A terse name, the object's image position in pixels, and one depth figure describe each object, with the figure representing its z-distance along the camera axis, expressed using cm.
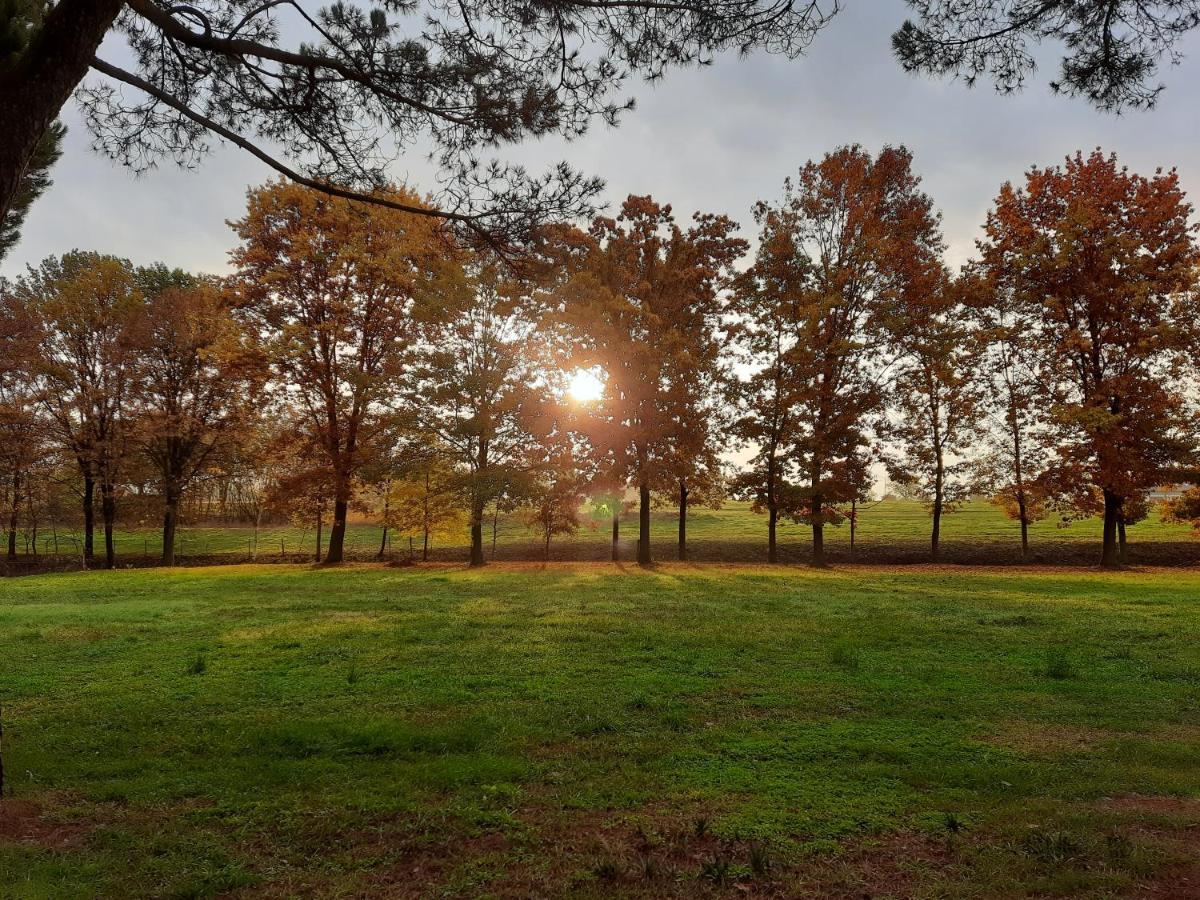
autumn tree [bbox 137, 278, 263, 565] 2650
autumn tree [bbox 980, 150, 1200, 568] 2147
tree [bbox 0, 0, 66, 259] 518
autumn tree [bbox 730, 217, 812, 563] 2389
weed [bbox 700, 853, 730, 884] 330
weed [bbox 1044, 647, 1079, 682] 743
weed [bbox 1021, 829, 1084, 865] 345
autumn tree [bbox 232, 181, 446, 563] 2327
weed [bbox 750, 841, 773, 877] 336
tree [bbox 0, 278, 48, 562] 2477
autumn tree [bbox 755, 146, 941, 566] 2327
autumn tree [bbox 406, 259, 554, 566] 2325
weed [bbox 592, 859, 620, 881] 332
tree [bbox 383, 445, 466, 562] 2359
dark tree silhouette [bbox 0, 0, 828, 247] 605
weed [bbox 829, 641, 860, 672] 787
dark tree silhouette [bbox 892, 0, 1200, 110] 589
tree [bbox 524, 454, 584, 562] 2364
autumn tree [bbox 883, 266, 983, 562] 2356
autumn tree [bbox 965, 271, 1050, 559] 2416
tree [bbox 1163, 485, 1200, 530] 2411
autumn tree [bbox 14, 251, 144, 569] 2636
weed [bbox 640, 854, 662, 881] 334
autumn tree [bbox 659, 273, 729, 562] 2331
